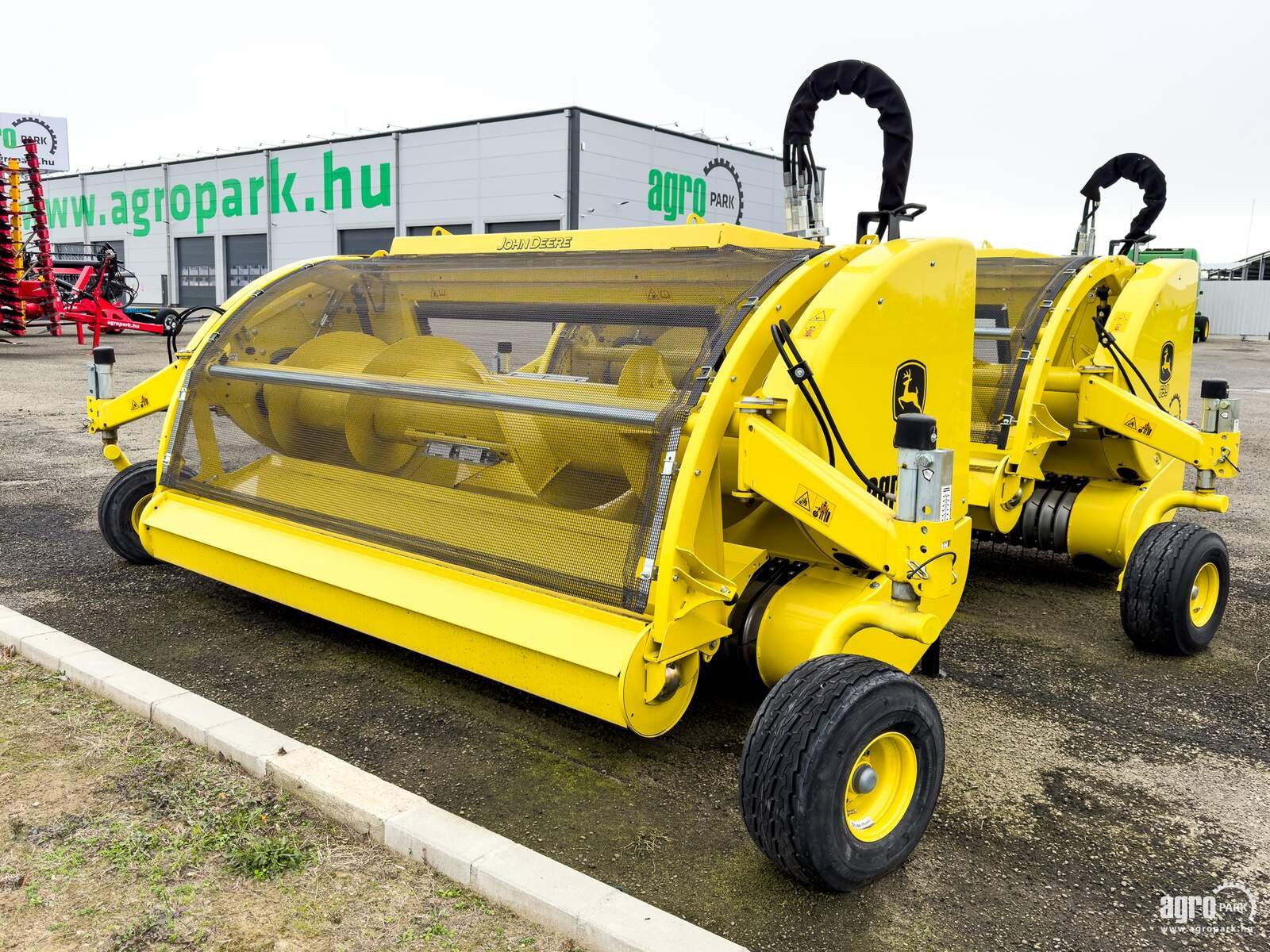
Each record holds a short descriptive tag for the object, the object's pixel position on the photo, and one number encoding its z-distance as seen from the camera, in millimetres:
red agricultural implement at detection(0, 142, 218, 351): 17844
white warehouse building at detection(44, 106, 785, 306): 25875
